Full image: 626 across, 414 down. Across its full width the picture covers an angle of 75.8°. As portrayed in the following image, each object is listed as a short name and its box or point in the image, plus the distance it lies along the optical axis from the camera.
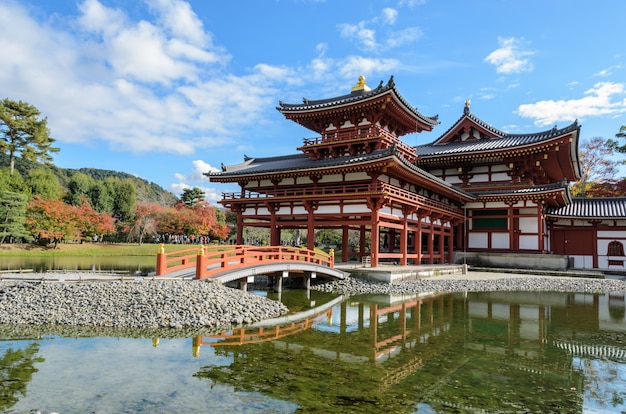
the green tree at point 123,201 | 61.44
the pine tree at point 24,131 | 50.31
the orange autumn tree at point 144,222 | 51.84
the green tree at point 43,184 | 48.19
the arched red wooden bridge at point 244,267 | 13.52
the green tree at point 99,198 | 59.66
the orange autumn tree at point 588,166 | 43.50
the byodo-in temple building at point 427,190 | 21.30
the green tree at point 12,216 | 40.00
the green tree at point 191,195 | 60.41
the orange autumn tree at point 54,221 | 42.25
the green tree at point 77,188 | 57.75
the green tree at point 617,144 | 39.75
